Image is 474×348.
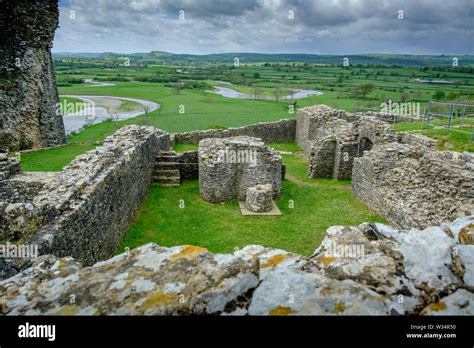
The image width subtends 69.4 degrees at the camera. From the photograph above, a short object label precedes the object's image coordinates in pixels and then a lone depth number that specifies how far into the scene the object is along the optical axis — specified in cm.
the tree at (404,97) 5665
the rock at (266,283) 294
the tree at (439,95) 4871
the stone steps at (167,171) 1683
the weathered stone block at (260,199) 1323
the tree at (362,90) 7081
